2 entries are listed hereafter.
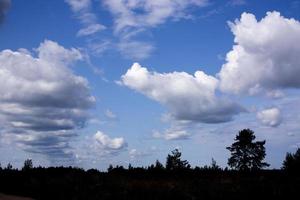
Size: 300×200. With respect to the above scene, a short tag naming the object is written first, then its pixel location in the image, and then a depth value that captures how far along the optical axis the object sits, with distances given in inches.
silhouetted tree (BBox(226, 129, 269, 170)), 2492.6
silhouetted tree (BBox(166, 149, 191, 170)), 2762.1
